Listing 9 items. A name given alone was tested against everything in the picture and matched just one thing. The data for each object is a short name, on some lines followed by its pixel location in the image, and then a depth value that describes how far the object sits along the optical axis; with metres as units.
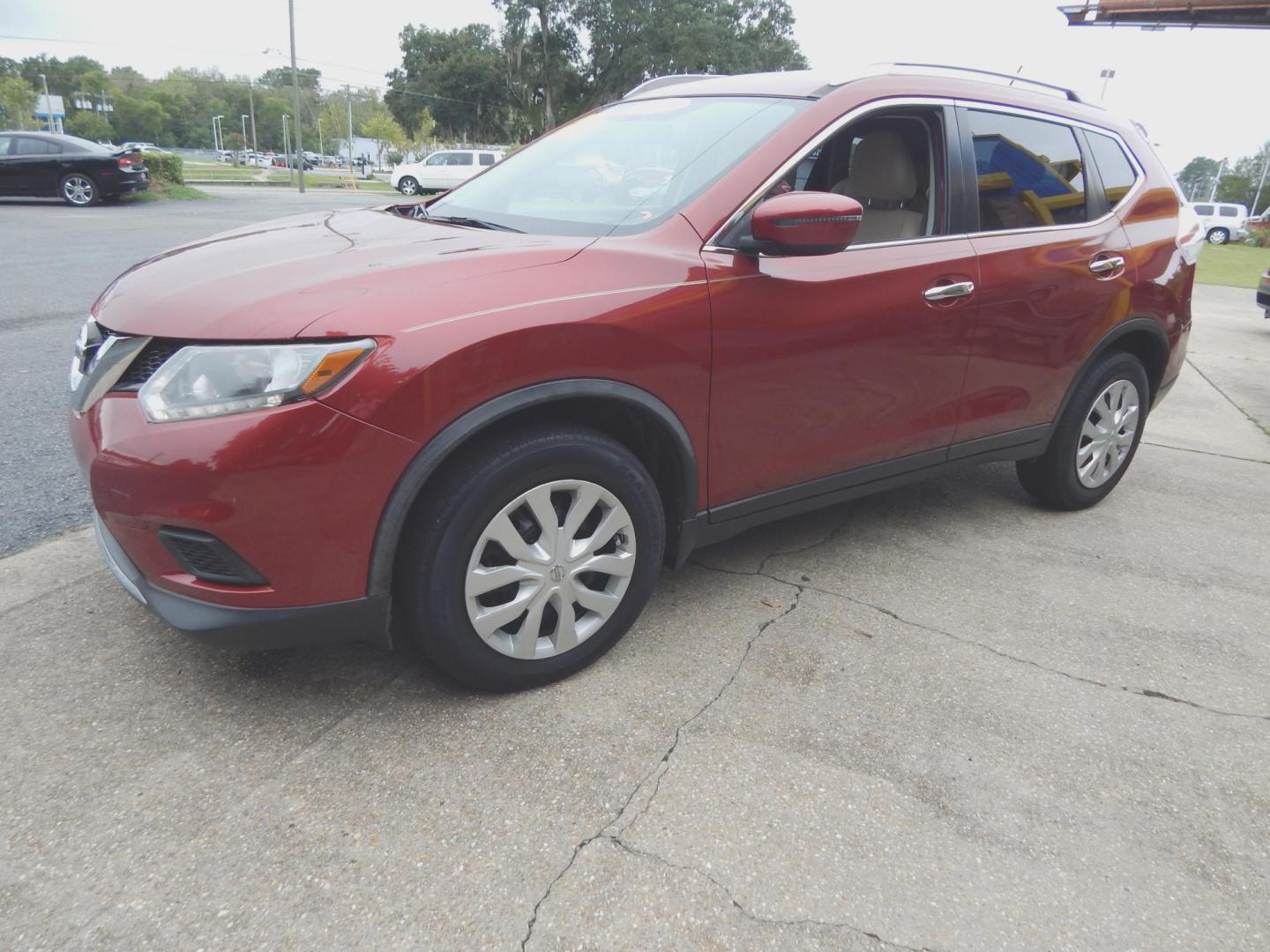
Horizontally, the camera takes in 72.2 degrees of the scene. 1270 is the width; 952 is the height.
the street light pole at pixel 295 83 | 30.22
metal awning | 23.92
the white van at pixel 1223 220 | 37.44
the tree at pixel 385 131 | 68.75
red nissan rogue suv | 1.97
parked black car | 16.64
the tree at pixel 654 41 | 44.84
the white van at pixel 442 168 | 31.72
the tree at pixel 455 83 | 49.69
